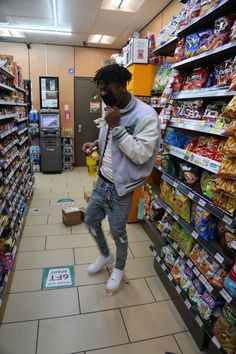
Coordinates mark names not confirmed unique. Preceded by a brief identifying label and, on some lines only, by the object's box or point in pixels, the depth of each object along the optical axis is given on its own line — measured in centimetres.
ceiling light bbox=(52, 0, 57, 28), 383
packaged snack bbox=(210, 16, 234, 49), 156
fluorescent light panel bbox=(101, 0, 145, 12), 379
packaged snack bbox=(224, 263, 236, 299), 139
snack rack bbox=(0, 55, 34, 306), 229
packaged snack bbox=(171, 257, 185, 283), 209
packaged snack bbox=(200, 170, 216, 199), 171
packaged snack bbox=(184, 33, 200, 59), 189
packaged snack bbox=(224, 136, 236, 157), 134
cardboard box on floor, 347
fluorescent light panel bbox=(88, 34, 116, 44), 559
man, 170
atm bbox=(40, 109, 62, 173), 616
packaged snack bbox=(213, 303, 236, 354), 145
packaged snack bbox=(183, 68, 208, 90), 190
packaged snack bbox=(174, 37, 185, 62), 209
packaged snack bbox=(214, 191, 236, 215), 141
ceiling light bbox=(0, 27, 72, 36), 508
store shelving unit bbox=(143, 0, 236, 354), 153
